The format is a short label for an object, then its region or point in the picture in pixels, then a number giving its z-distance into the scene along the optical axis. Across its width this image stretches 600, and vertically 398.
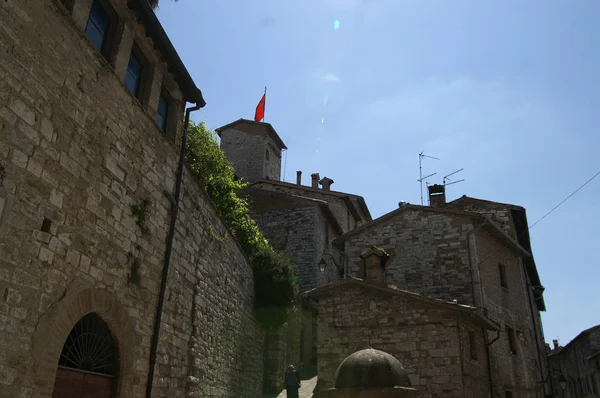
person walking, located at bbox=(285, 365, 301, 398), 12.31
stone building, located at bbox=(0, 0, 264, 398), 5.14
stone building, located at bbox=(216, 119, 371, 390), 18.68
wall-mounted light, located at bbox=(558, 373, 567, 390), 16.69
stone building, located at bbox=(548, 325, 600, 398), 25.73
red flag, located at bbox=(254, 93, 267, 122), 34.90
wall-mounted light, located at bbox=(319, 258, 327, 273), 16.57
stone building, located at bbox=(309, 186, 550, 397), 13.12
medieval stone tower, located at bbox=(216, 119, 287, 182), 31.69
